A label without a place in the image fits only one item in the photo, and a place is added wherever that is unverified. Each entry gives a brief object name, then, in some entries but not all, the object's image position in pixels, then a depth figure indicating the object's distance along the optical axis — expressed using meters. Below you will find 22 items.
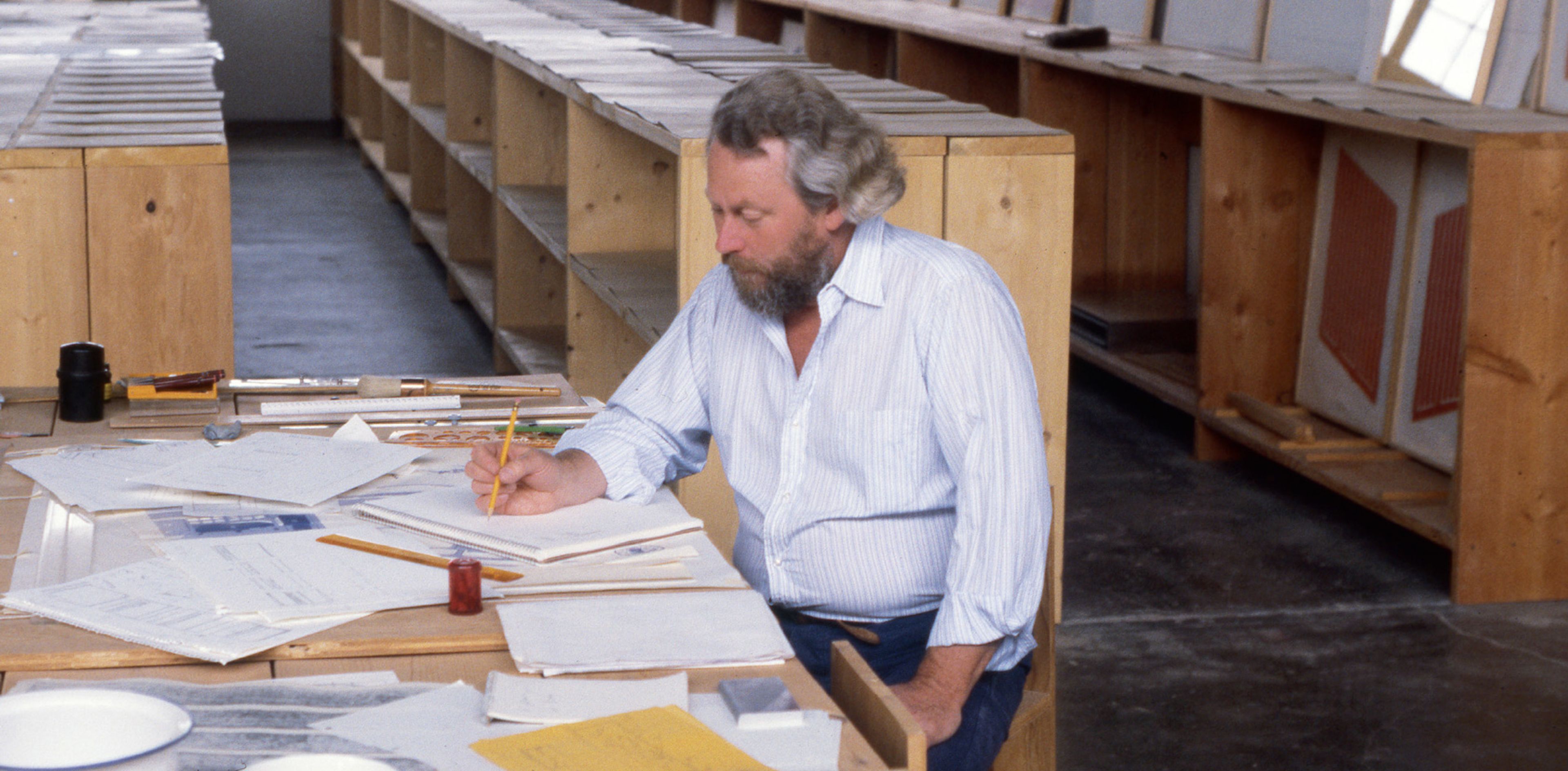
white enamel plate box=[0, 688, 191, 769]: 3.76
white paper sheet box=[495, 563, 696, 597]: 4.29
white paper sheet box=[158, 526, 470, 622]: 4.20
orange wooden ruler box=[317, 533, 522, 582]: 4.32
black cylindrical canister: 4.94
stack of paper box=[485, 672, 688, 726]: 3.96
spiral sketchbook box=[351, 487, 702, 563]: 4.41
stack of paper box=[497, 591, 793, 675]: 4.08
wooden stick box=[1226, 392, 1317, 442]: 7.03
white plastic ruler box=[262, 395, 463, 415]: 5.02
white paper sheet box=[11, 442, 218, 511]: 4.54
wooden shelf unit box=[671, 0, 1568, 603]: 6.12
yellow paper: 3.87
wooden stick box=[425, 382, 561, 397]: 5.18
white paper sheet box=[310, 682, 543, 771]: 3.89
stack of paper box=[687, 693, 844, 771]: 3.90
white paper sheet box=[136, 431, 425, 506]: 4.58
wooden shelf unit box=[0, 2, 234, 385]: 5.85
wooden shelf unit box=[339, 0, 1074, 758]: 5.63
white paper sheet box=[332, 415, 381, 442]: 4.88
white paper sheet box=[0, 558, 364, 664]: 4.09
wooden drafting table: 4.06
